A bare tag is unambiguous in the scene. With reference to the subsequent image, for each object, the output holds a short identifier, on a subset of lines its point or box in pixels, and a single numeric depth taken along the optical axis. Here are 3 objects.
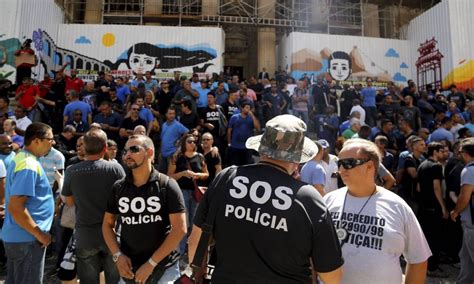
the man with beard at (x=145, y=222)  2.85
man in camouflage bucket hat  1.85
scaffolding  20.95
